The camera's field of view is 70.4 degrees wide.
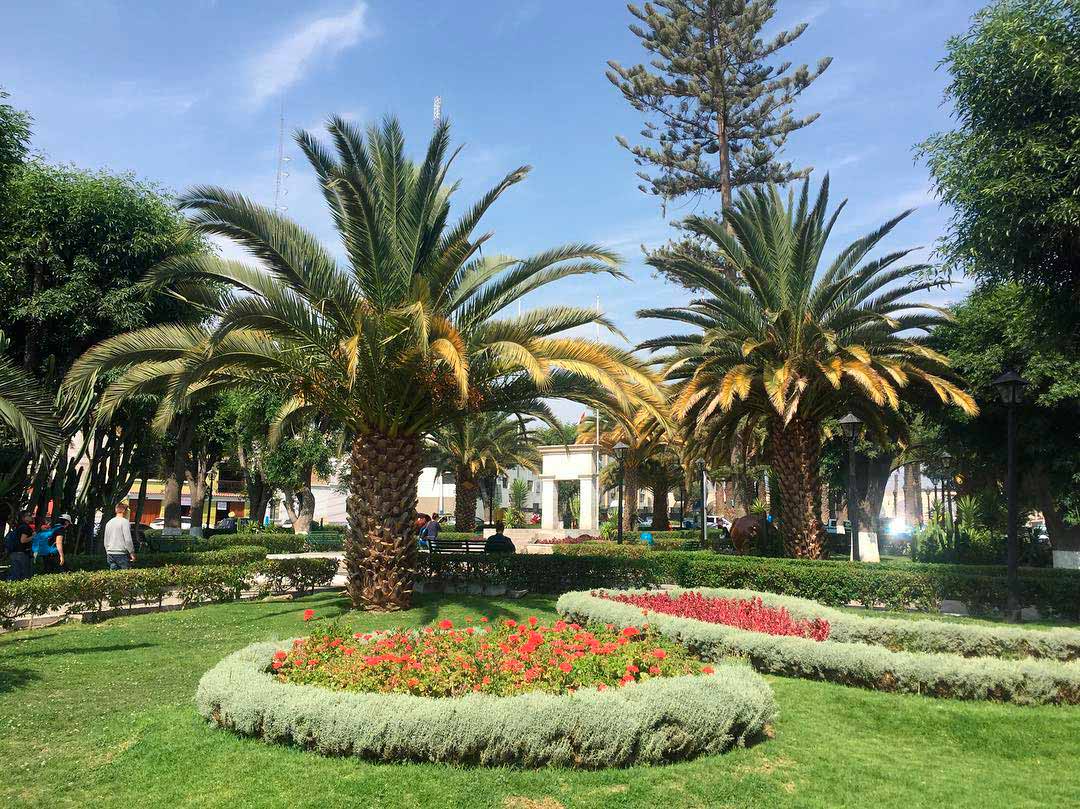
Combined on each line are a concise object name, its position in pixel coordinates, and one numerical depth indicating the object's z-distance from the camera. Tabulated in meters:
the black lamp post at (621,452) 23.62
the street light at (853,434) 15.95
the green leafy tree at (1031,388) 15.25
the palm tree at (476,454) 31.80
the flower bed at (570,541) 27.85
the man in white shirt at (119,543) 13.28
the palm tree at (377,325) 11.21
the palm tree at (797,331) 14.98
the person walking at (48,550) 13.68
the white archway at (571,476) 40.62
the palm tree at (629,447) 26.78
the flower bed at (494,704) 5.48
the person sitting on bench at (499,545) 18.93
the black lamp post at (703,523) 24.54
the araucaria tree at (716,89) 28.45
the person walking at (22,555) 12.23
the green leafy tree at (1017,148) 11.27
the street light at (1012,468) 13.37
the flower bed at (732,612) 9.67
